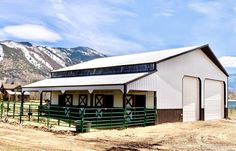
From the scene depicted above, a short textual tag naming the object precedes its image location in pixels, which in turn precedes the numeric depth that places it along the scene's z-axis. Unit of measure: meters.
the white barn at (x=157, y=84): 21.14
